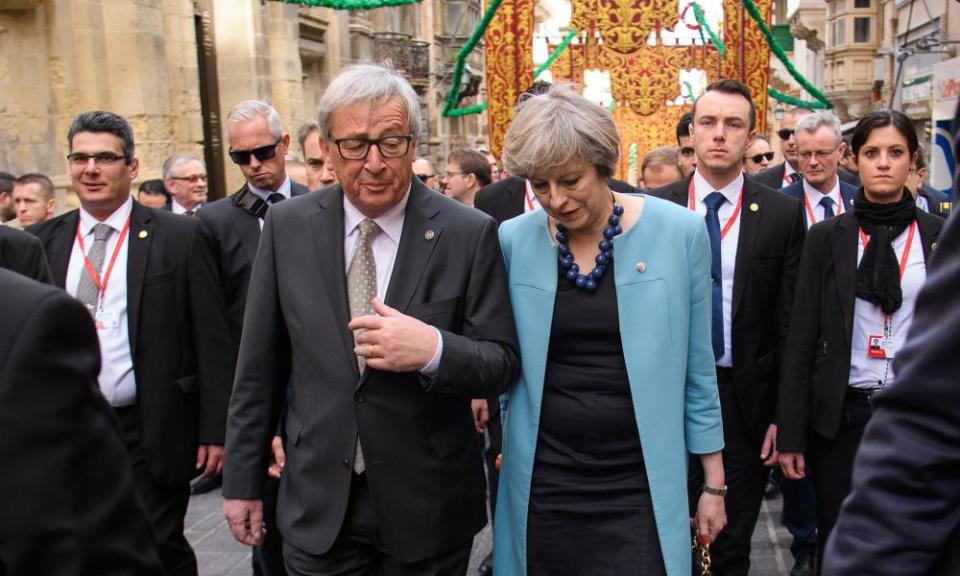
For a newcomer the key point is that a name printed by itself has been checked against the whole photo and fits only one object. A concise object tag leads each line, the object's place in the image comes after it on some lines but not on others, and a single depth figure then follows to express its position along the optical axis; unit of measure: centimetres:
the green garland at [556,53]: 1252
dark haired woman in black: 374
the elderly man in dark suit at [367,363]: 281
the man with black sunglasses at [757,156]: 809
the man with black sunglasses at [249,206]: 448
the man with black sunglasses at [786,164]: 703
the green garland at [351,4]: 770
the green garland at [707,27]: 1222
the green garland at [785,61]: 880
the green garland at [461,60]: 847
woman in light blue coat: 296
